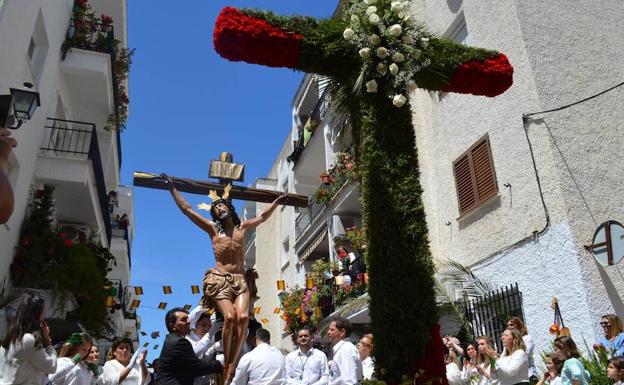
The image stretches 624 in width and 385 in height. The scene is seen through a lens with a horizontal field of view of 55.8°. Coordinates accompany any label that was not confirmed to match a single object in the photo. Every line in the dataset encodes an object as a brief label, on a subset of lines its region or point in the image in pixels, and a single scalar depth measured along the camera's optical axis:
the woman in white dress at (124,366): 6.82
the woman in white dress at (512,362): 6.60
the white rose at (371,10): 6.32
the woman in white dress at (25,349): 4.91
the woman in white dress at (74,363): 5.95
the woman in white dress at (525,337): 7.73
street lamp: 8.19
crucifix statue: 6.91
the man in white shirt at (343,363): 6.85
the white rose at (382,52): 6.06
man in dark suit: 5.38
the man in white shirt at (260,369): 5.64
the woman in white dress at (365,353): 8.07
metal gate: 10.47
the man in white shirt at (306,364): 7.32
